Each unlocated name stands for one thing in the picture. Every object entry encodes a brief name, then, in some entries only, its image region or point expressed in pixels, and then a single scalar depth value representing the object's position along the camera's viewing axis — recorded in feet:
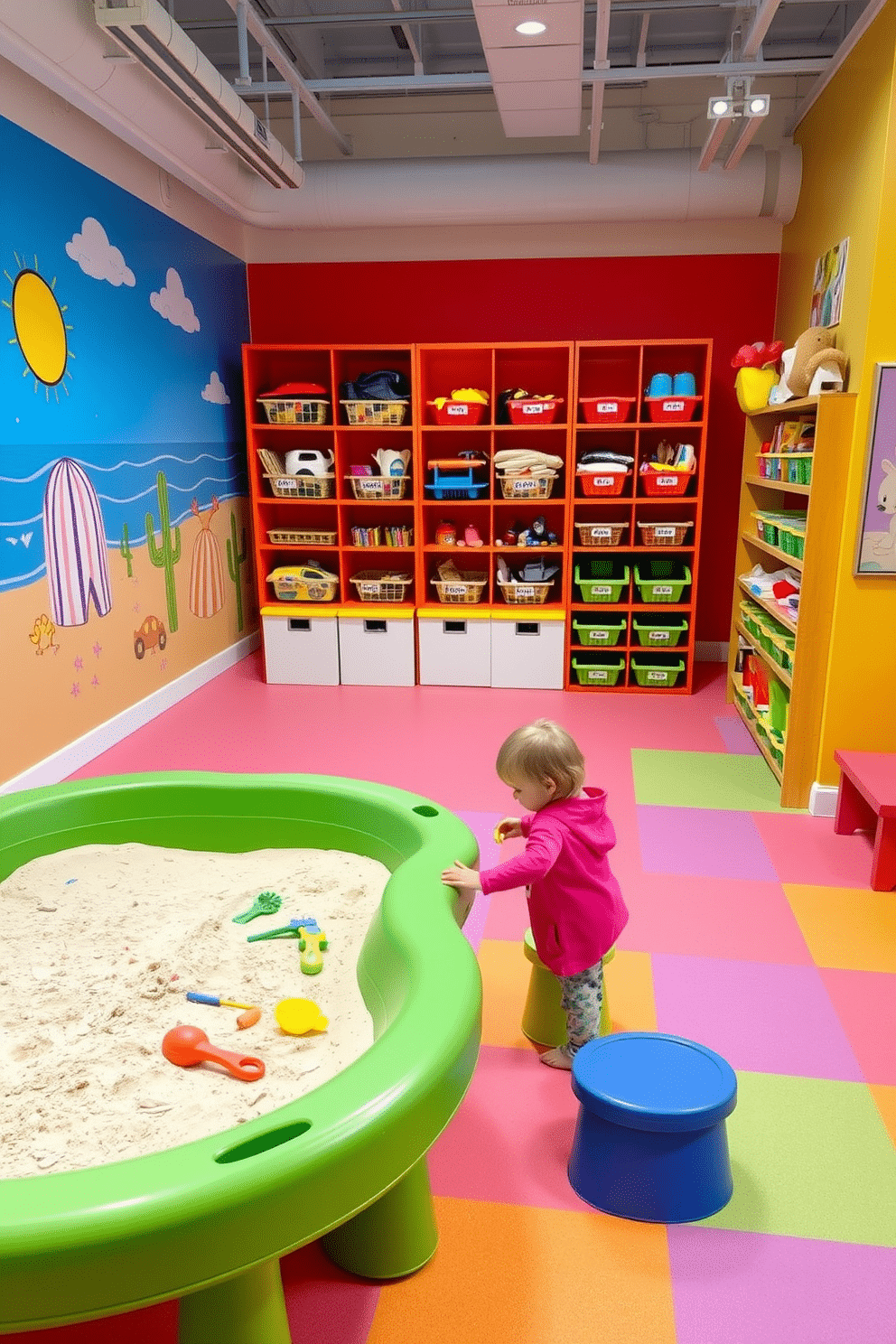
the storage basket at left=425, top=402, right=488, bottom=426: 19.81
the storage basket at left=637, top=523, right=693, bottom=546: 19.40
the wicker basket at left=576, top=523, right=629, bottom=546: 19.62
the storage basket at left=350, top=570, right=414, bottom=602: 20.62
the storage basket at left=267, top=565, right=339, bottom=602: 20.74
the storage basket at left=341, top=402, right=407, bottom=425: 19.70
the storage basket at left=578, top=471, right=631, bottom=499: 19.26
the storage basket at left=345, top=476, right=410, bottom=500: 20.12
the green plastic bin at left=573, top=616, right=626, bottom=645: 19.76
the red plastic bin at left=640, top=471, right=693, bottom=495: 19.17
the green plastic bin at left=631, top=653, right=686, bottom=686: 19.75
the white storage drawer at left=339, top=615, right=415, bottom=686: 20.30
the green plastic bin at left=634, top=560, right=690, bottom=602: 19.35
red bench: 10.93
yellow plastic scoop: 6.07
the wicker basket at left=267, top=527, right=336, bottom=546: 20.76
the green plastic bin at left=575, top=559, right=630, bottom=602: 19.52
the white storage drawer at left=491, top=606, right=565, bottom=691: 19.85
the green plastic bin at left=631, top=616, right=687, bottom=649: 19.63
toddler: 6.73
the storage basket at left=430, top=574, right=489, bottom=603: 20.31
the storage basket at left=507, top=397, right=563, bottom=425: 19.47
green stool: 8.01
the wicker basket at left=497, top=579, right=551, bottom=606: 20.06
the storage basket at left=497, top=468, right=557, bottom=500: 19.71
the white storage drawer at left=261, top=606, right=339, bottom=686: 20.43
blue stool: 5.92
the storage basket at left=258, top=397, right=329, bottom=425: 19.99
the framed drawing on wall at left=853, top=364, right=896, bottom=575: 11.78
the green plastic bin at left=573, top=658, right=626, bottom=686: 19.86
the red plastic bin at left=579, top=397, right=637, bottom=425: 19.15
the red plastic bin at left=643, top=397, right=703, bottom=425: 18.93
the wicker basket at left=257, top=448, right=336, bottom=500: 20.39
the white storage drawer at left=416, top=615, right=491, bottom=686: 20.13
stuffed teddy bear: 12.64
